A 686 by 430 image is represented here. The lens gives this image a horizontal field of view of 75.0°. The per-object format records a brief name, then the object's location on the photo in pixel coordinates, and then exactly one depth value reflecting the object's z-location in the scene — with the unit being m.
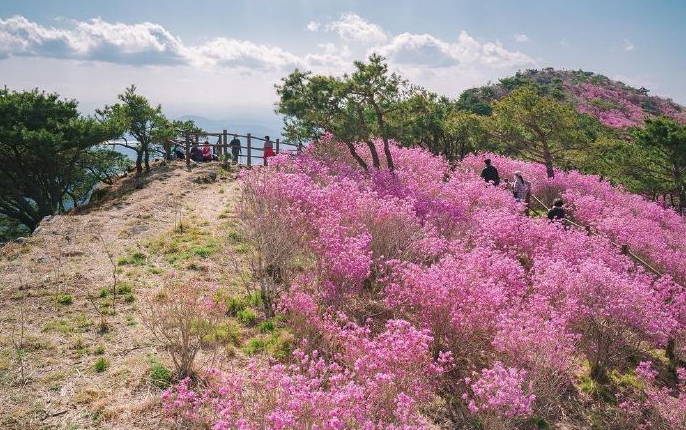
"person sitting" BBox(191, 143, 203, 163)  22.06
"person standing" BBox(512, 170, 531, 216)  14.85
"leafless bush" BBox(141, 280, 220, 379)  6.21
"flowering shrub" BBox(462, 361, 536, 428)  5.00
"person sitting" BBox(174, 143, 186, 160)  23.05
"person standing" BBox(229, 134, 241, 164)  22.65
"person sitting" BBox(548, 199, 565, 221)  12.61
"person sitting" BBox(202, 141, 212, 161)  22.78
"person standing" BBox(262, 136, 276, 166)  21.94
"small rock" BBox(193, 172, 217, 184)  18.45
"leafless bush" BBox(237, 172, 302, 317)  8.58
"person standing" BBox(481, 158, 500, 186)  15.48
